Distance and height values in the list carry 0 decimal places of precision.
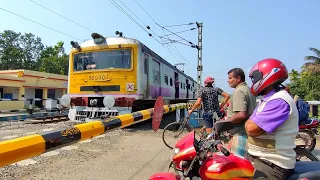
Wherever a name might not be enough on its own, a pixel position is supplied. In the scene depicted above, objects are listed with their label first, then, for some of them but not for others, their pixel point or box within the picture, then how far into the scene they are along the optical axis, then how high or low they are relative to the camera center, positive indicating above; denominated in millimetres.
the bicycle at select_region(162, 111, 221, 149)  5469 -781
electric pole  13896 +2608
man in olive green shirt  2854 -198
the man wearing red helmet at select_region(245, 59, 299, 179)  1661 -217
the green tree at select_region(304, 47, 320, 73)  24132 +3964
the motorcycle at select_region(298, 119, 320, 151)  4880 -784
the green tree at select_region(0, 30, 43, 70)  41029 +9613
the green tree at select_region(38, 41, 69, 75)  34427 +5371
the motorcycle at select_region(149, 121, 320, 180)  1738 -548
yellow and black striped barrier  1644 -374
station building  19651 +1183
